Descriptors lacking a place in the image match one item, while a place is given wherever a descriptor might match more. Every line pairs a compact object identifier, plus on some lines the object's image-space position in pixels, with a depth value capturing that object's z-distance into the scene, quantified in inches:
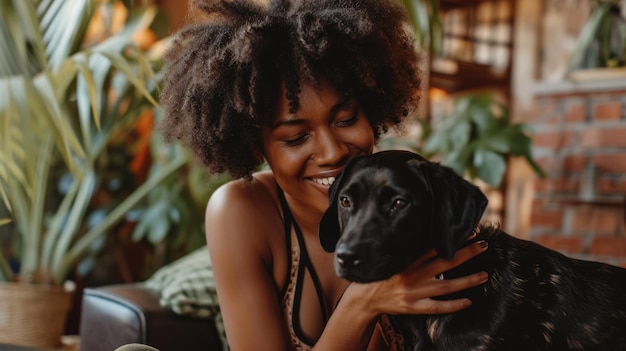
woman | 60.4
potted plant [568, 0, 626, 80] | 132.3
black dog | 50.6
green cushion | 78.7
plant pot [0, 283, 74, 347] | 100.5
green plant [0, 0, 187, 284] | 64.6
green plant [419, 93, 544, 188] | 111.0
